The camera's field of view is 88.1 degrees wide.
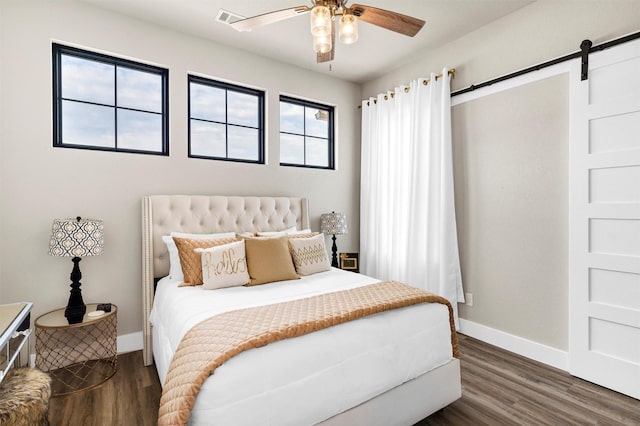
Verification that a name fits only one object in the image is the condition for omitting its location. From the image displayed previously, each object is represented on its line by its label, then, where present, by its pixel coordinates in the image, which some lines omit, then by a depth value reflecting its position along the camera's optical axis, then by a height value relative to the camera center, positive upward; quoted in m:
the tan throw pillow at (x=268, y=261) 2.56 -0.40
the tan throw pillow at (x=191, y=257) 2.47 -0.36
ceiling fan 1.79 +1.09
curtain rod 3.29 +1.36
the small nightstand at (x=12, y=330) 1.56 -0.60
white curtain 3.25 +0.22
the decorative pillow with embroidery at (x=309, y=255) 2.85 -0.40
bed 1.31 -0.71
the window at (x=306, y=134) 3.88 +0.94
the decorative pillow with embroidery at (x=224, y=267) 2.38 -0.42
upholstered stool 1.37 -0.84
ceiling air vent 2.76 +1.66
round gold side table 2.31 -1.12
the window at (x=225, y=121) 3.30 +0.93
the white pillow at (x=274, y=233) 3.12 -0.22
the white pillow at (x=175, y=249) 2.64 -0.32
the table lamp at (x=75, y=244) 2.29 -0.24
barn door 2.19 -0.08
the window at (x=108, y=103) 2.69 +0.93
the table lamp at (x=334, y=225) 3.83 -0.17
